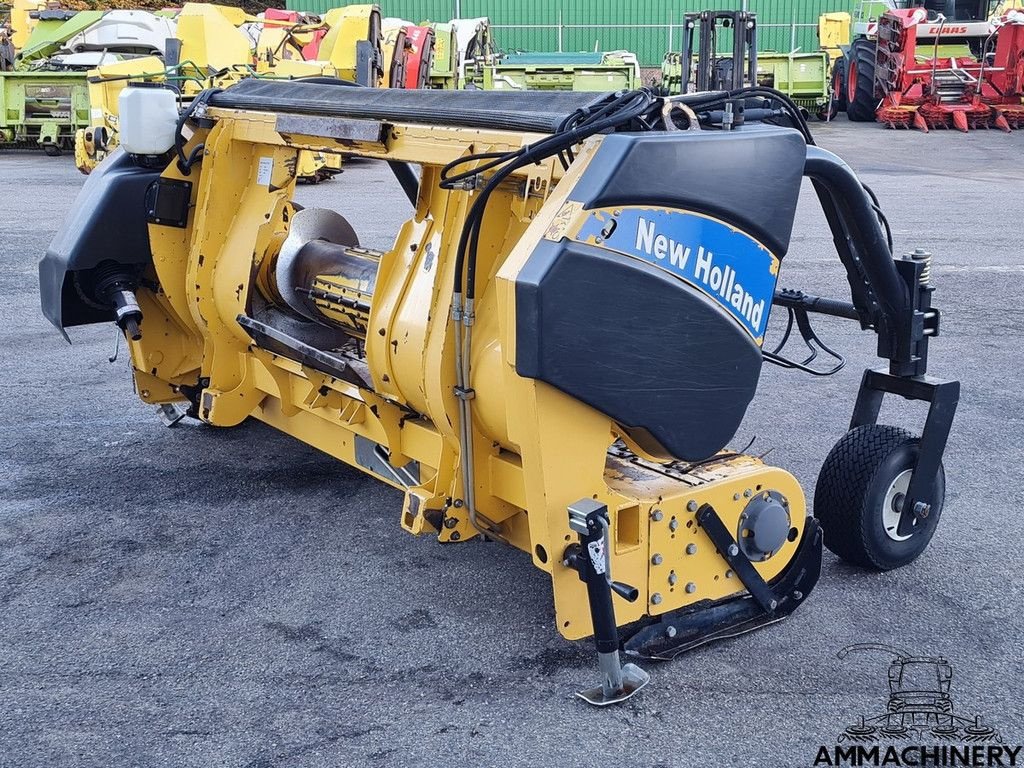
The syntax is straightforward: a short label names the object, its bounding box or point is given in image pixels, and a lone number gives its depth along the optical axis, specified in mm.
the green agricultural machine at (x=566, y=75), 20516
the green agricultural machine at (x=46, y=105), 16219
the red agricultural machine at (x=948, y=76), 19094
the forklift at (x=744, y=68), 18812
